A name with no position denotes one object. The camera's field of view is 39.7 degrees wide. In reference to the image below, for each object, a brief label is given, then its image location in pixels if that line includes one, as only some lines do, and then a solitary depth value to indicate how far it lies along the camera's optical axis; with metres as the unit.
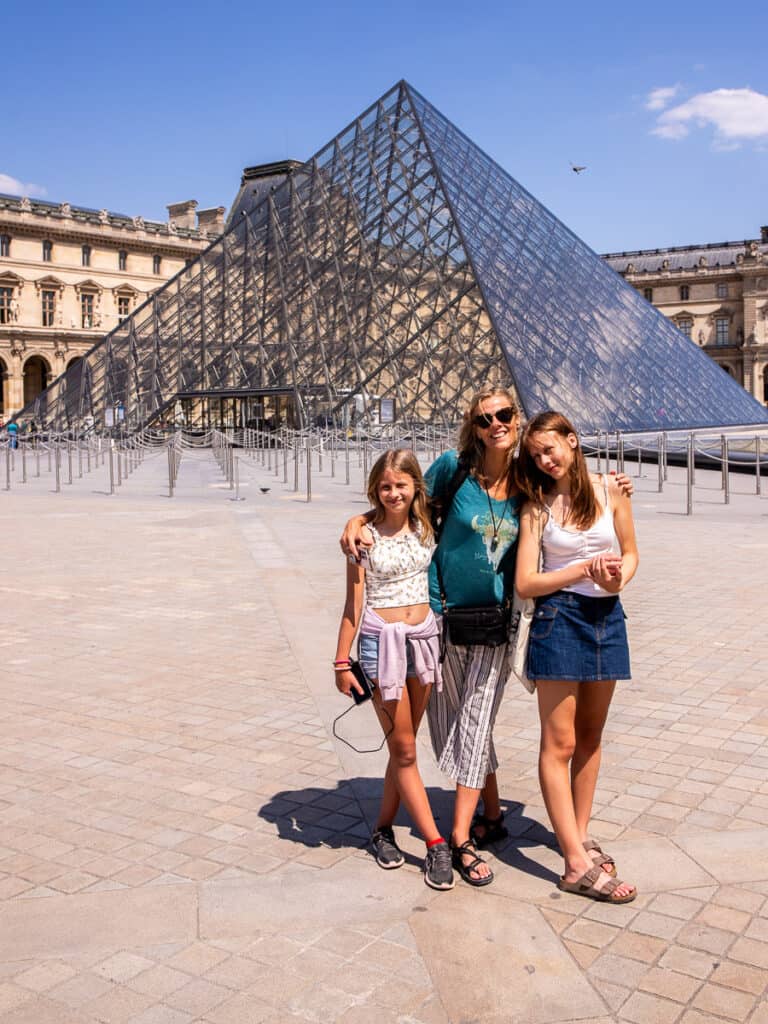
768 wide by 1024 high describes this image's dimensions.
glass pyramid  28.44
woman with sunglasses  3.19
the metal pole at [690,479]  13.59
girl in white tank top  3.07
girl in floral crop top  3.18
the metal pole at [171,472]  17.41
